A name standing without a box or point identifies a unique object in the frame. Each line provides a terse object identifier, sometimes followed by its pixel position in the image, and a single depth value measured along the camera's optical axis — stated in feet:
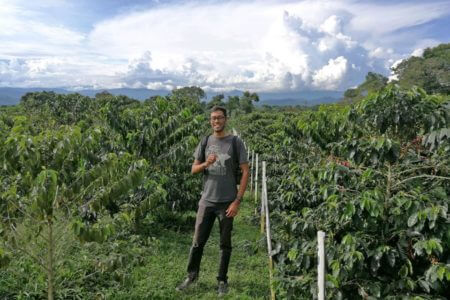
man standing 14.80
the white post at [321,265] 8.46
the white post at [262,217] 23.52
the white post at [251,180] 39.97
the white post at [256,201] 29.72
